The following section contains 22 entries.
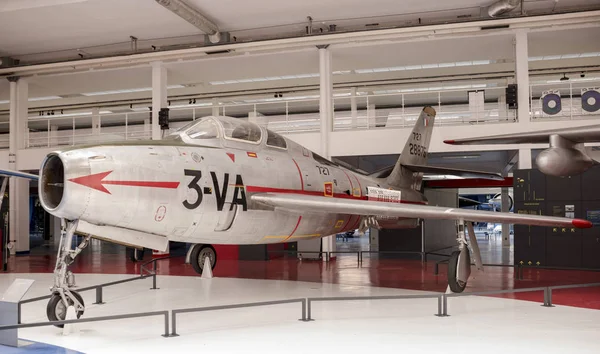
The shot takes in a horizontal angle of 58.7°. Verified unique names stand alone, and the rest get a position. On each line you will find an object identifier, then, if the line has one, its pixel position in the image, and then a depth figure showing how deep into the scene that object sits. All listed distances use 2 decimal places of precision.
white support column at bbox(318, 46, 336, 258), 16.62
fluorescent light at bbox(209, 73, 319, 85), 22.08
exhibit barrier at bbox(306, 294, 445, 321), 7.38
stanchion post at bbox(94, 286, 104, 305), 9.42
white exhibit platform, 6.30
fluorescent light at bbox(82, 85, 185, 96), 23.77
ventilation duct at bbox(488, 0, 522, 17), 14.53
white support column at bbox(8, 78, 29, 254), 20.33
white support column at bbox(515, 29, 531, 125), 15.43
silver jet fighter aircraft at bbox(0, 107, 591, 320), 6.90
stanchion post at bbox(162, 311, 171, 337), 6.67
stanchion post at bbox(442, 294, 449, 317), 8.14
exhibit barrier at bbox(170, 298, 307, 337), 6.42
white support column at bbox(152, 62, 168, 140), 18.22
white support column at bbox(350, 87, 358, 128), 19.97
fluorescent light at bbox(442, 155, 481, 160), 21.73
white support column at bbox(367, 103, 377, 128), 25.83
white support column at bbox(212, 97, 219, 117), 26.13
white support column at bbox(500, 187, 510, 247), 24.40
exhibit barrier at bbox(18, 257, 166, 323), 9.38
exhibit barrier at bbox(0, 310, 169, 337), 5.80
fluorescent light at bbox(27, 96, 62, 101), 26.03
